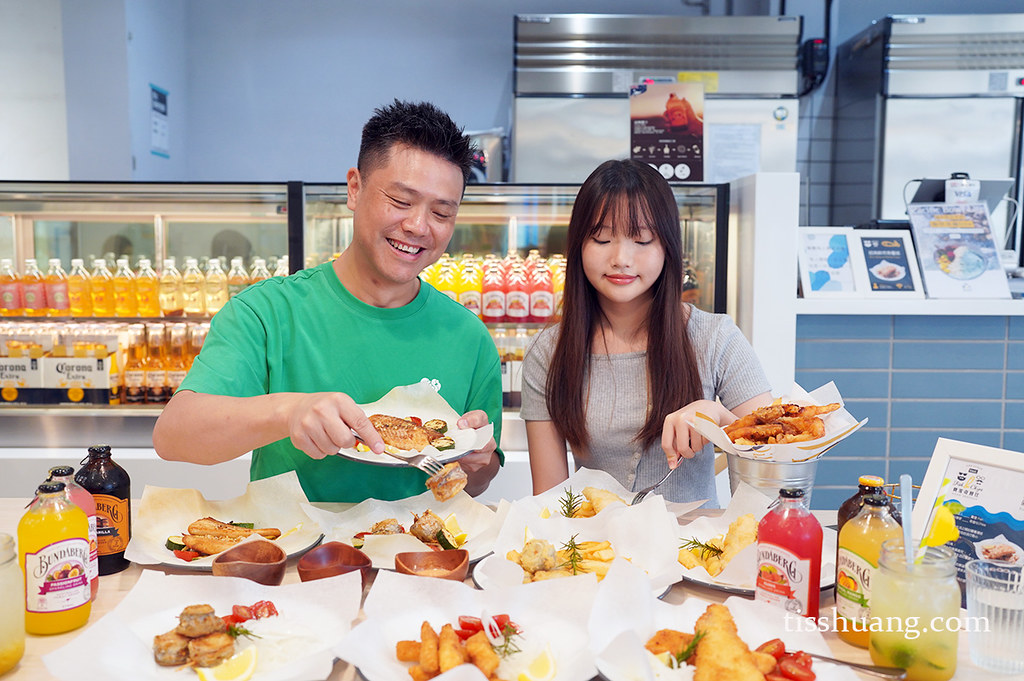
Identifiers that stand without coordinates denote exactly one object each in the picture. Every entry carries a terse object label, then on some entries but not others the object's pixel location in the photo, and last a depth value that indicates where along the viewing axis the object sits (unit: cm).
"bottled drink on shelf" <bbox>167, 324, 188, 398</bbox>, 321
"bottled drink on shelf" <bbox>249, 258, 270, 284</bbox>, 330
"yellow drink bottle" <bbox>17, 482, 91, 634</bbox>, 117
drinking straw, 108
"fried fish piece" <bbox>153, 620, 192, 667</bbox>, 106
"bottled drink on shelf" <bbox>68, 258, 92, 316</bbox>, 323
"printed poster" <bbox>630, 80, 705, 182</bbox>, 296
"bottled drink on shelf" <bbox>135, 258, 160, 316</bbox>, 324
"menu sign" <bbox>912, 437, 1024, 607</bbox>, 136
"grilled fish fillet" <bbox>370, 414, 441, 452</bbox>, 165
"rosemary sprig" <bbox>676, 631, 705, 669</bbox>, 106
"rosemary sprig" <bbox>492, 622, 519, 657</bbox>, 108
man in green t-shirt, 188
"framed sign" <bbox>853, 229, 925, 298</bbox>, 340
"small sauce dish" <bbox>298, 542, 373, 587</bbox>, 130
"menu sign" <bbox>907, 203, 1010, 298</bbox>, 339
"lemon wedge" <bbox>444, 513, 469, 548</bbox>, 154
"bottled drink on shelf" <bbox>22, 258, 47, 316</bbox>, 321
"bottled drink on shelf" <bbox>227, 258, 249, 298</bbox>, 329
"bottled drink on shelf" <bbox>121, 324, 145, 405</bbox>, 318
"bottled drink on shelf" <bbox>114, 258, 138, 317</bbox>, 326
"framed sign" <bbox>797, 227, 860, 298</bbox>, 338
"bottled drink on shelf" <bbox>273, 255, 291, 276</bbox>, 328
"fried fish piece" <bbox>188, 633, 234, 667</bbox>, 106
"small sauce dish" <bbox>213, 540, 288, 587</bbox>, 128
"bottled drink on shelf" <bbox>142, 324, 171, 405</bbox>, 319
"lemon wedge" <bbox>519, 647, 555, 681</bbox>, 104
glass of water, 110
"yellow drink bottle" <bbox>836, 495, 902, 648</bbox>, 117
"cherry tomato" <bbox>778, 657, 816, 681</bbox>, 102
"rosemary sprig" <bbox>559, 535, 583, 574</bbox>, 134
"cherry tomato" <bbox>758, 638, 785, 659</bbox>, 106
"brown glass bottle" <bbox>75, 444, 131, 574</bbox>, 142
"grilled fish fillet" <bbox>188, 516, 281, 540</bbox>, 151
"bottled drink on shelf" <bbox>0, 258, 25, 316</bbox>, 321
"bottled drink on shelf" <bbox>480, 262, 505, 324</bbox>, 326
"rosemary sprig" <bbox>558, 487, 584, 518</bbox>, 166
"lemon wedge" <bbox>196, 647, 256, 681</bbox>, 104
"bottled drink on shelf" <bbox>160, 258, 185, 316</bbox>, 327
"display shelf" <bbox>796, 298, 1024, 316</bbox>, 333
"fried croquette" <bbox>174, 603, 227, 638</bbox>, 109
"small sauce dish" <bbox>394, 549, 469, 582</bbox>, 131
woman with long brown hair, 202
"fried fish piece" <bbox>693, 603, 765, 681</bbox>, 99
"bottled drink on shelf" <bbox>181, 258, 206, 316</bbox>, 329
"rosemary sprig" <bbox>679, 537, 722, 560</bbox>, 146
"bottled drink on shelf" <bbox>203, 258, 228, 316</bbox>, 327
